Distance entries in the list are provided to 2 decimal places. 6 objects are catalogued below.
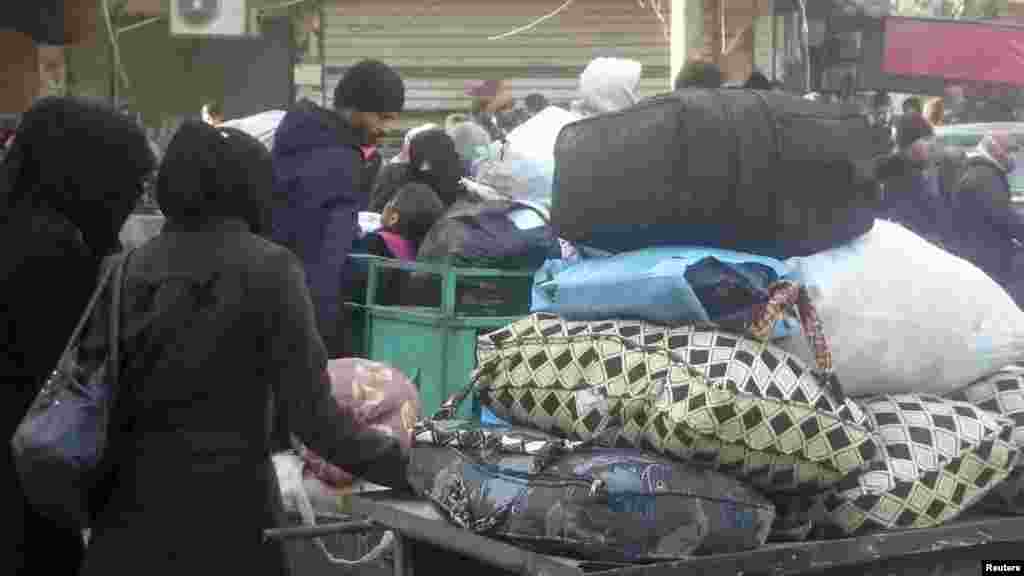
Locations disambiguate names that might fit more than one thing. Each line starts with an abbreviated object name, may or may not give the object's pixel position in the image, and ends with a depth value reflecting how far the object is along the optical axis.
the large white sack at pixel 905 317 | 3.38
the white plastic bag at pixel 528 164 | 6.01
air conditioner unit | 16.03
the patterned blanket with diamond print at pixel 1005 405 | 3.46
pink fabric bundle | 4.32
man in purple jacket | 5.73
